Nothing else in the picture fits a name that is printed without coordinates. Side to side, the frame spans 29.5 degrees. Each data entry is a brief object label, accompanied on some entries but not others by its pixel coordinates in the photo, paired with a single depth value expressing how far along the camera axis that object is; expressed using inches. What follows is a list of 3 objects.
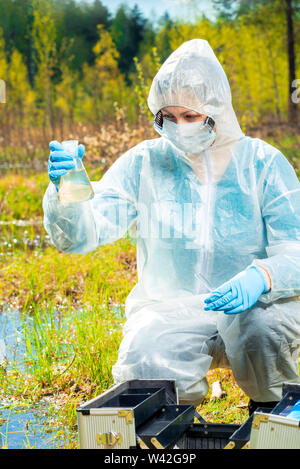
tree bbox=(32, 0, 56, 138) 389.1
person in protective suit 69.9
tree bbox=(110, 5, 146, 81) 537.3
